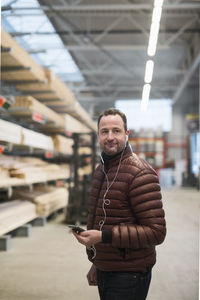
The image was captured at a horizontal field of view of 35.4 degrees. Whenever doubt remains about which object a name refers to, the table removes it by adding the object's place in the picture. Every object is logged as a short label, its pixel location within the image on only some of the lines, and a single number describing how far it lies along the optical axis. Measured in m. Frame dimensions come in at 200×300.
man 1.46
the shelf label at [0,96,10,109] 3.67
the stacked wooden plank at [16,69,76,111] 6.02
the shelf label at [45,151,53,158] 6.69
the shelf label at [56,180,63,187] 8.26
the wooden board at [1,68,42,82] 5.21
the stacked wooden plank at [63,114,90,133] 7.67
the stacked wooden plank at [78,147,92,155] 11.03
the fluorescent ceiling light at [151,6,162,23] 4.59
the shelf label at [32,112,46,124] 5.47
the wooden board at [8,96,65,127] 5.29
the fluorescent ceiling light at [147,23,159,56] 5.44
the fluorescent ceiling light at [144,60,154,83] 6.66
